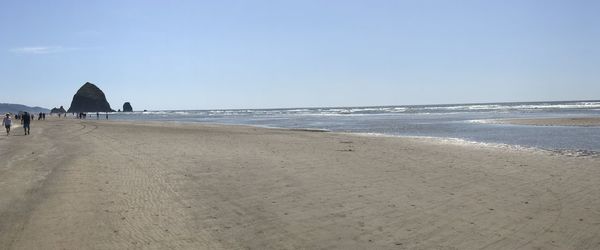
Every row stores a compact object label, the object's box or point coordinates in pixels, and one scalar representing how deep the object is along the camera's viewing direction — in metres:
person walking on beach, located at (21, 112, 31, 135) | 35.18
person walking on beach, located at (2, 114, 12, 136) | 34.47
